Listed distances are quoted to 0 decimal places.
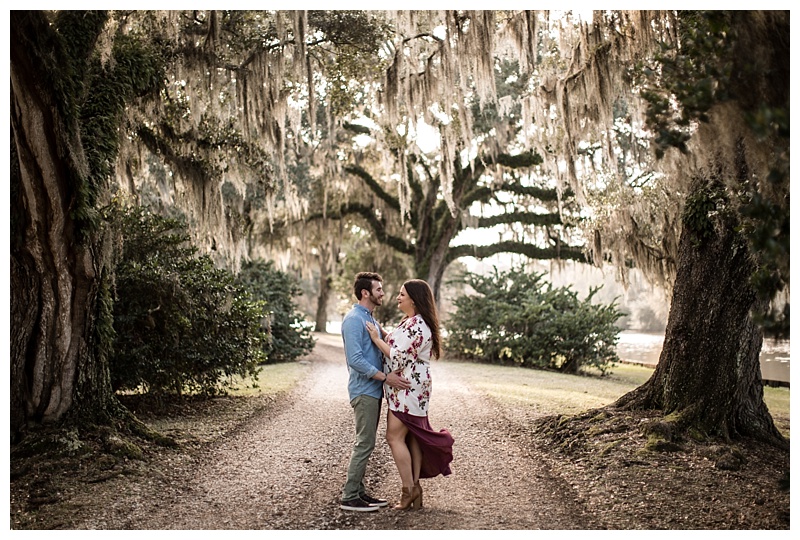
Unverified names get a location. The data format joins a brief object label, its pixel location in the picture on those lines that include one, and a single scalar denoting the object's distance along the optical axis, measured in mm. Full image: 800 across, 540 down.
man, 4391
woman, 4445
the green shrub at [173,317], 7582
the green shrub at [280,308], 15484
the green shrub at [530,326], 15680
